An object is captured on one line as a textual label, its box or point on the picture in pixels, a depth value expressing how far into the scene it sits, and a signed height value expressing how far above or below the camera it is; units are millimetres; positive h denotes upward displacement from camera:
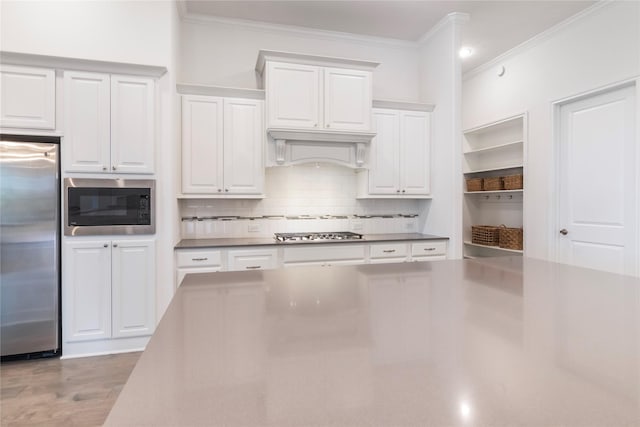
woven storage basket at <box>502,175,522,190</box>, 3926 +384
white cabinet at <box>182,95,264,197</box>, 3064 +629
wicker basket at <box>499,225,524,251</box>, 3904 -260
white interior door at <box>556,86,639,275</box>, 2934 +294
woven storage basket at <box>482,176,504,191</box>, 4169 +391
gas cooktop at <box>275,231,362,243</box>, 3166 -202
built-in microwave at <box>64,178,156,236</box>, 2648 +75
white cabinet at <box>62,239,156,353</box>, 2678 -580
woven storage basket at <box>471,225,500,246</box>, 4152 -242
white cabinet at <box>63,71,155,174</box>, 2645 +722
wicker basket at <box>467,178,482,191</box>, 4457 +404
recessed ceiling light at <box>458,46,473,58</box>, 3973 +1905
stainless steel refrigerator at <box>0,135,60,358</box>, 2531 -210
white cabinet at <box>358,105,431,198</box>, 3549 +610
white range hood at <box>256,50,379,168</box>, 3100 +1009
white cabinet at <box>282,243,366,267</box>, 3041 -354
